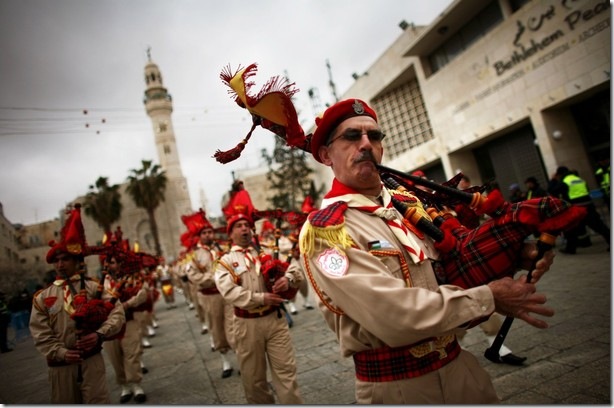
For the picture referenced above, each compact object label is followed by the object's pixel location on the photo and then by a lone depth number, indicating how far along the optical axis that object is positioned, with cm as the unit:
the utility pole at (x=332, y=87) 2315
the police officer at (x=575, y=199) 763
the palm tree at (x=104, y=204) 2814
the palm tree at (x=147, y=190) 3588
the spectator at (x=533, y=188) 874
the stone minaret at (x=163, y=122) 4966
